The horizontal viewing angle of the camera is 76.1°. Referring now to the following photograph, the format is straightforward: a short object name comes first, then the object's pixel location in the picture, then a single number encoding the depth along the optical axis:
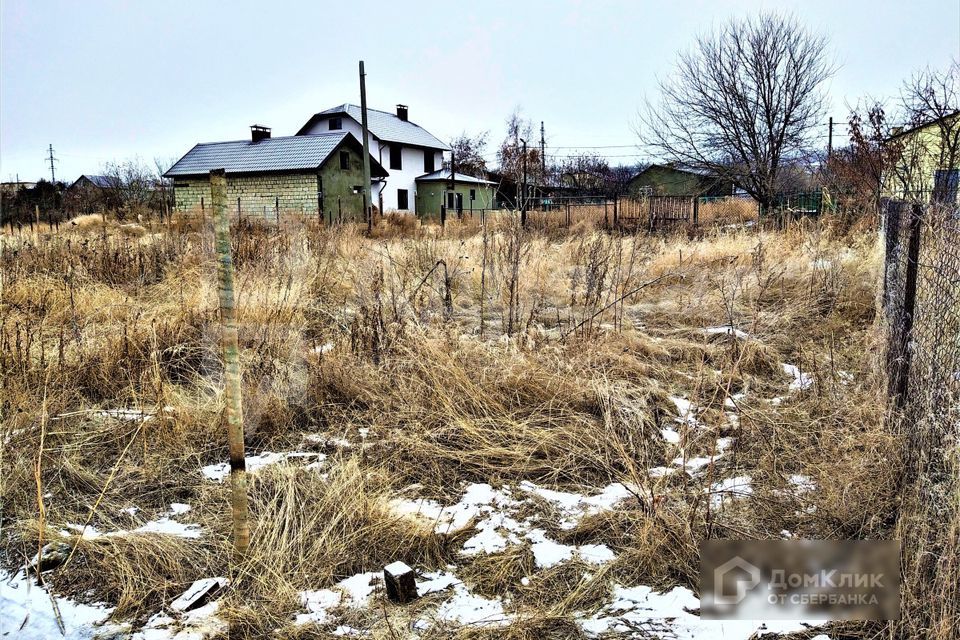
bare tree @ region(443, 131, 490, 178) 43.06
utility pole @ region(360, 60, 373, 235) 20.52
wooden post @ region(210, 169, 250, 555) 2.02
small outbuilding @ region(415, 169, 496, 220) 34.28
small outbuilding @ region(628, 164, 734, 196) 19.98
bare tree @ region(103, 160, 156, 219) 20.73
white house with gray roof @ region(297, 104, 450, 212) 32.19
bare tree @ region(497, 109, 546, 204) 26.58
